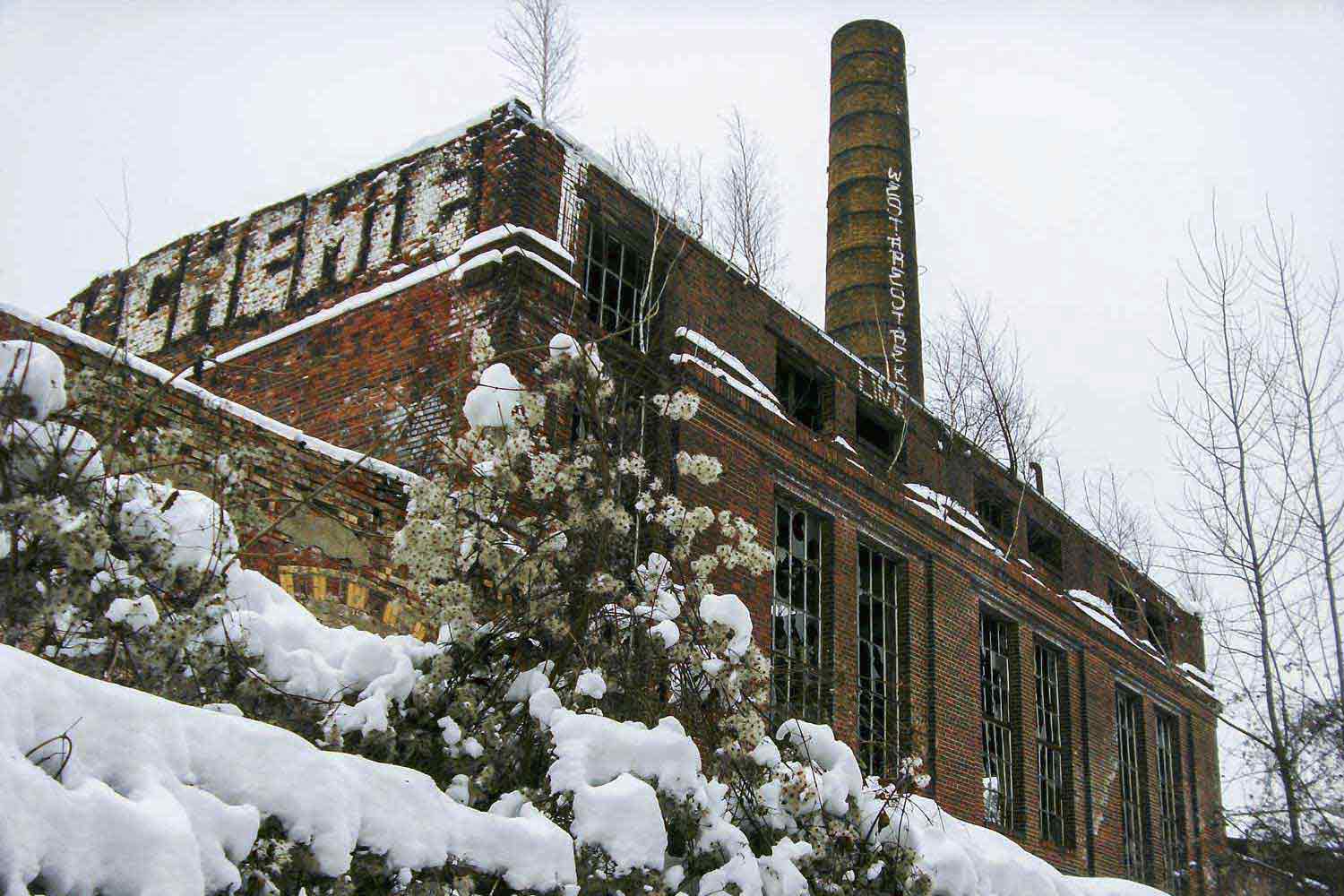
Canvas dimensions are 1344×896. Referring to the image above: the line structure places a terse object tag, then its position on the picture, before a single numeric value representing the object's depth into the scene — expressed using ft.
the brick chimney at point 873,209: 75.72
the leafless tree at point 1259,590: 36.52
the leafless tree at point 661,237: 43.91
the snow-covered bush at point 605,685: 16.53
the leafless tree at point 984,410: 68.18
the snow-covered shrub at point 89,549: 16.62
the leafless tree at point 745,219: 75.41
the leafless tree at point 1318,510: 38.45
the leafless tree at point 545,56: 61.98
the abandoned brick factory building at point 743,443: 39.14
